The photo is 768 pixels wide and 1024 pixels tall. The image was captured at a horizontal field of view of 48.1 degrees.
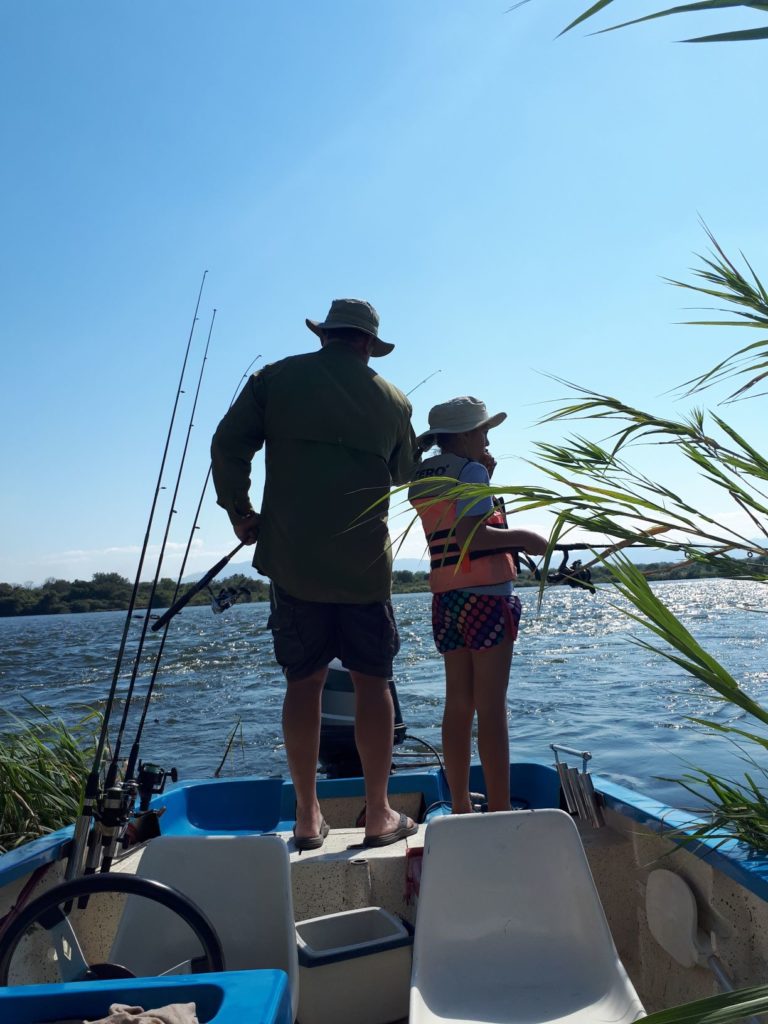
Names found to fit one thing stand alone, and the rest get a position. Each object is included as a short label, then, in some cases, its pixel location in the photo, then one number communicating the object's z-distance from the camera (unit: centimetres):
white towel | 107
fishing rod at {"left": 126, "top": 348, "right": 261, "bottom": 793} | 255
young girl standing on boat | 268
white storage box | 210
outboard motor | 373
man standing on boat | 272
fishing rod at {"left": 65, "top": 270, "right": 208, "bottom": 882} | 203
